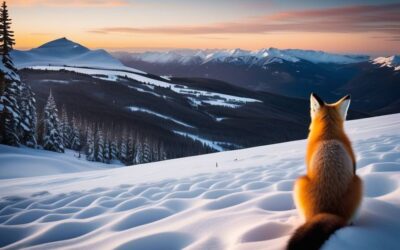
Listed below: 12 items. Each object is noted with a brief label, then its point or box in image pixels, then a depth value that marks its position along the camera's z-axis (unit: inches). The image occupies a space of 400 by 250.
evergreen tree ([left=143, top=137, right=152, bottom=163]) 2936.8
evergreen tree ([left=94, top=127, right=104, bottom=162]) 2591.8
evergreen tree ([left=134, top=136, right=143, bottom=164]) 2783.0
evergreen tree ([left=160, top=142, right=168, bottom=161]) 3367.1
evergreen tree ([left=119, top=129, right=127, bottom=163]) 2849.4
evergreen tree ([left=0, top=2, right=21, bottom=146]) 1400.1
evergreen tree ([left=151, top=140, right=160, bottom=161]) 3310.5
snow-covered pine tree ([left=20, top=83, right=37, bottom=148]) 1688.2
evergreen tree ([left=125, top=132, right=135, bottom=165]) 2901.1
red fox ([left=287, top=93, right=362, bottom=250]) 108.0
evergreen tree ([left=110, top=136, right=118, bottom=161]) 2783.0
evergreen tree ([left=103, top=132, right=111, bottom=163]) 2691.2
